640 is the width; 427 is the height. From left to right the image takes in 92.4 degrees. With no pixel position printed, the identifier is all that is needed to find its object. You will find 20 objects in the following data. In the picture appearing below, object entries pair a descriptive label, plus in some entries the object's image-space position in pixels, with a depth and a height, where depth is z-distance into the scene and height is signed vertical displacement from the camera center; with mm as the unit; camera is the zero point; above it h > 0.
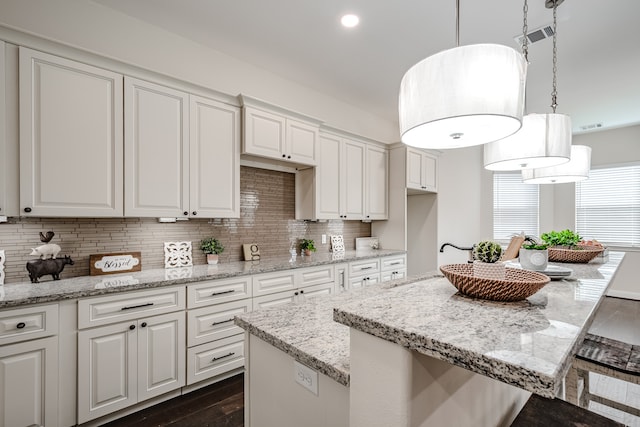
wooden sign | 2244 -392
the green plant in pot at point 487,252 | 1335 -173
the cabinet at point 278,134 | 2789 +761
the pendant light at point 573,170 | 2330 +330
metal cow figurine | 1954 -362
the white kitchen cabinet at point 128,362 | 1834 -977
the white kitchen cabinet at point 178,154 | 2219 +456
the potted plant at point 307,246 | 3568 -404
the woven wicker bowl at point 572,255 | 1976 -279
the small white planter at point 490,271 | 890 -172
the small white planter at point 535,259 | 1390 -216
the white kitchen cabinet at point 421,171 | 4188 +593
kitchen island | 539 -311
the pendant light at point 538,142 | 1580 +368
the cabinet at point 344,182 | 3492 +362
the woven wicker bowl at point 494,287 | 810 -204
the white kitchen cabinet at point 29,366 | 1600 -839
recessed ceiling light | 2449 +1562
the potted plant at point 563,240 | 2219 -203
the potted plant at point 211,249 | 2814 -346
